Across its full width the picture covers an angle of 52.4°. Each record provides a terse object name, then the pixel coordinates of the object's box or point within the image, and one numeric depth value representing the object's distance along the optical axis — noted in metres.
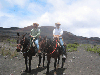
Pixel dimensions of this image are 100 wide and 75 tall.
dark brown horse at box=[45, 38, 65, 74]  7.42
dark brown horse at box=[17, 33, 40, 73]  7.22
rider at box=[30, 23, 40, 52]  8.98
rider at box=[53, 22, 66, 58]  8.82
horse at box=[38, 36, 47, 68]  7.67
